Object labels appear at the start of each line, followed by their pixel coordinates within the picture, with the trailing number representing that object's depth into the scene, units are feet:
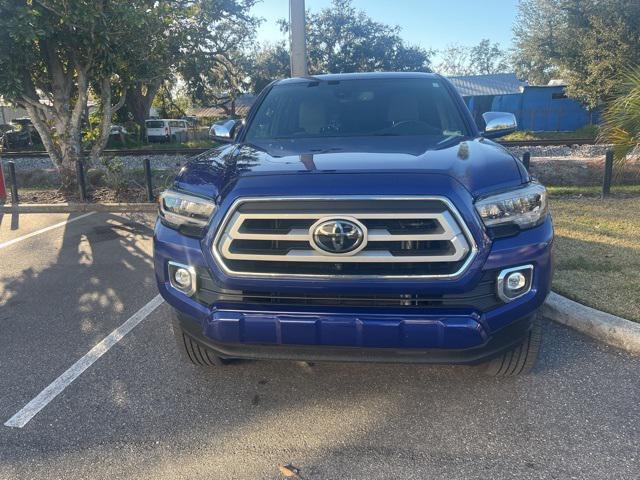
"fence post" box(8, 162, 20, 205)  33.32
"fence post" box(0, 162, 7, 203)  33.53
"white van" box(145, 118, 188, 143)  113.19
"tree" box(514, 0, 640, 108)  77.61
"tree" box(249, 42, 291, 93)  128.98
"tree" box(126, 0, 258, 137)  32.89
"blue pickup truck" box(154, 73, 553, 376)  8.43
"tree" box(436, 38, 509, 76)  301.63
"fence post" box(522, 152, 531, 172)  26.35
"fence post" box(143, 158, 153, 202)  32.53
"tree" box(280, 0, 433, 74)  128.77
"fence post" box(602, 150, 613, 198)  27.78
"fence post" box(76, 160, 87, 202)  33.22
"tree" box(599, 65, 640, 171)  22.30
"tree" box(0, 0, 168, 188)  27.99
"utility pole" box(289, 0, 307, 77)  30.37
